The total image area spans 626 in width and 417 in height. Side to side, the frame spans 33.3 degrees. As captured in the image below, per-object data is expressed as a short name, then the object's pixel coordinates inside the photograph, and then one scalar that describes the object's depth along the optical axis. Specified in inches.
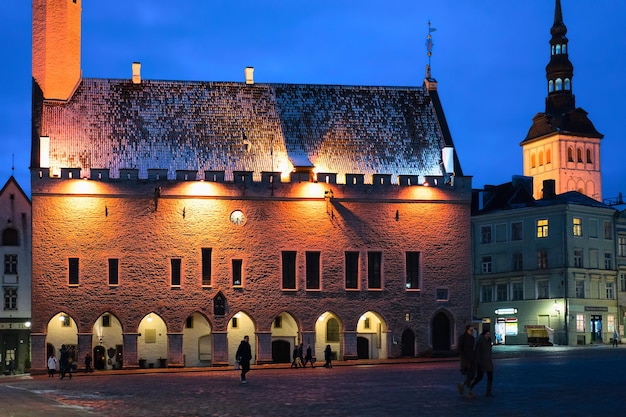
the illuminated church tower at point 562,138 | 4714.6
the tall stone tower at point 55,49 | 2322.8
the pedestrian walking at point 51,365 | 1938.5
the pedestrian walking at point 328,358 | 2005.4
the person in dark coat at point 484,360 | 1029.8
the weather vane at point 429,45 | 2605.6
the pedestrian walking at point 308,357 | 2036.2
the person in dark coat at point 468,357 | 1027.9
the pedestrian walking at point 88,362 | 2050.9
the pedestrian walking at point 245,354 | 1456.7
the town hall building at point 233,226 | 2145.7
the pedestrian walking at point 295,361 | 2059.5
